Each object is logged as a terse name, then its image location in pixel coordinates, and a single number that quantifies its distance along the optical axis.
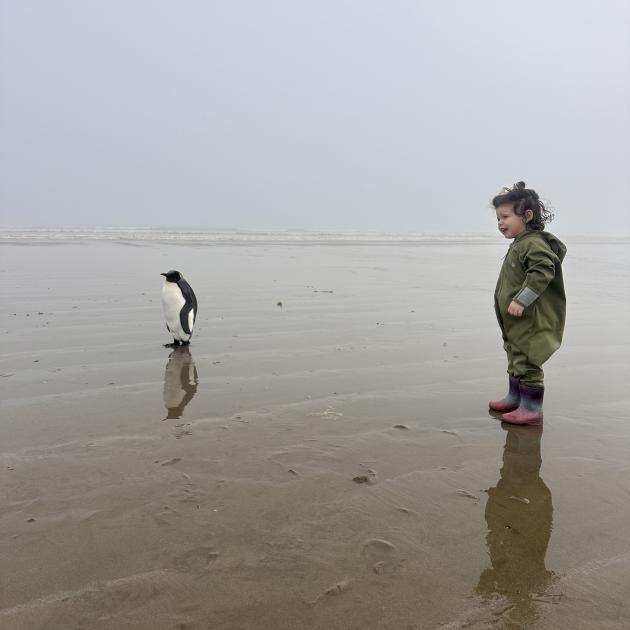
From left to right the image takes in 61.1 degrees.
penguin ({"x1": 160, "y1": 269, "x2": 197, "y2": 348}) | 5.32
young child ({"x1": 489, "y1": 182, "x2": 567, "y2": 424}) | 3.21
